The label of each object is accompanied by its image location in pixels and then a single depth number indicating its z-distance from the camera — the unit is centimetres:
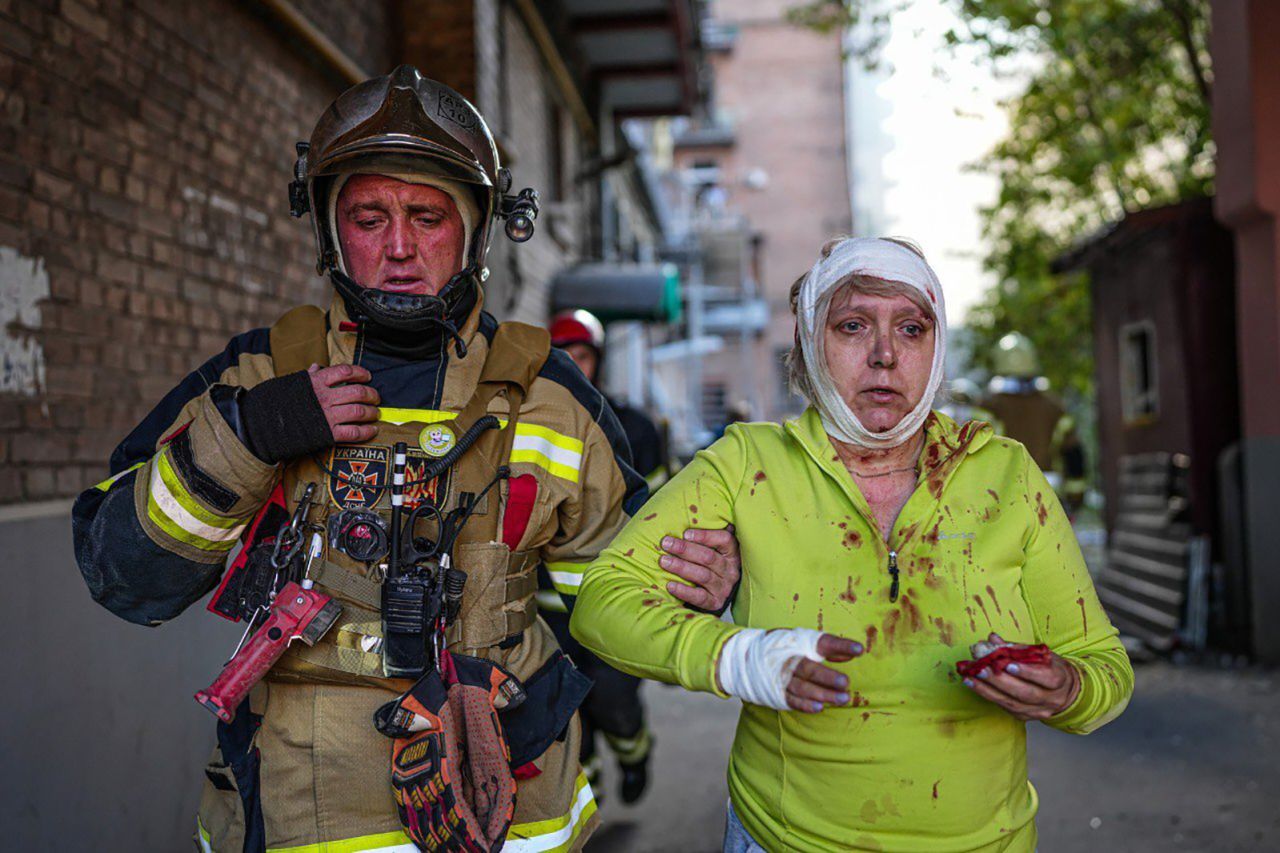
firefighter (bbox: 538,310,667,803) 477
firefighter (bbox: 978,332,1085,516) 934
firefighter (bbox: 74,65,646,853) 205
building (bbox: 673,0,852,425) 3697
